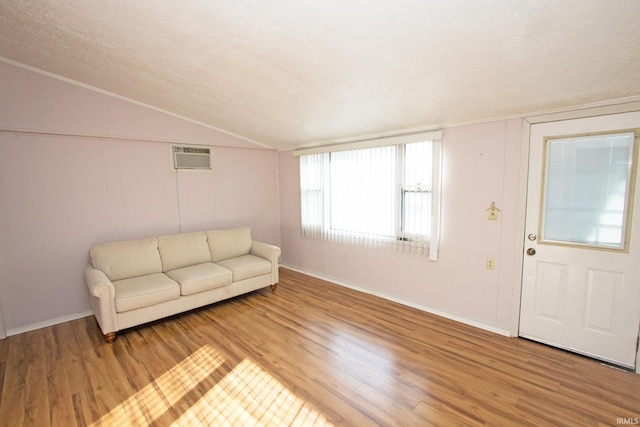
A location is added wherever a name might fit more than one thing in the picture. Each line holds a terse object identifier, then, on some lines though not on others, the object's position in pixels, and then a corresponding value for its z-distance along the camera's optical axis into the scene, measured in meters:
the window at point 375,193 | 3.27
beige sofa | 2.80
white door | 2.24
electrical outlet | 2.88
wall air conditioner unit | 3.94
